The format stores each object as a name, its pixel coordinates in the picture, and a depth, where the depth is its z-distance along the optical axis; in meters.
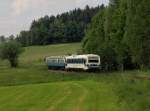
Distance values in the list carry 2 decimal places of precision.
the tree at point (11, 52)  125.75
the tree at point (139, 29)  66.69
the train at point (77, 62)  88.19
